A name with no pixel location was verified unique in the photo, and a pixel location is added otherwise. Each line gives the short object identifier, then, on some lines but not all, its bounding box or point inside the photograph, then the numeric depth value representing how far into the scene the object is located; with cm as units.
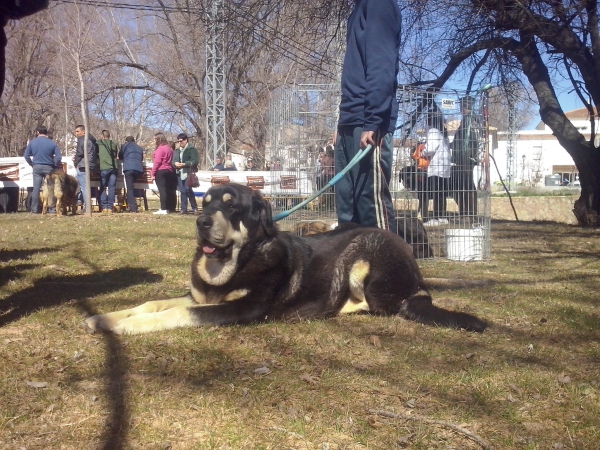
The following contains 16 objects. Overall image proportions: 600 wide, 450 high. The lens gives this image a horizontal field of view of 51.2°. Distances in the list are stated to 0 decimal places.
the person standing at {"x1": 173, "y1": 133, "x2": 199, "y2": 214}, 1648
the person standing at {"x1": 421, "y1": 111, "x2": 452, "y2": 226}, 737
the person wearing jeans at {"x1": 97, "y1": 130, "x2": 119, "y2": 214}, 1583
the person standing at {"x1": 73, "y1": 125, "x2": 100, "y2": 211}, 1556
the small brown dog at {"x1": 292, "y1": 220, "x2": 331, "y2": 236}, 776
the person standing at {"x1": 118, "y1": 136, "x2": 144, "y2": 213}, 1620
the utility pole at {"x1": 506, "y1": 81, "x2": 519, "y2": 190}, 1374
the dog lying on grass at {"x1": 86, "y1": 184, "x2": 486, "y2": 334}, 419
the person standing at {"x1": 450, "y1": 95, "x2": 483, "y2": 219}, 753
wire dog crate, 734
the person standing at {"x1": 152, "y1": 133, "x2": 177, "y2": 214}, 1614
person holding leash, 536
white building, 4953
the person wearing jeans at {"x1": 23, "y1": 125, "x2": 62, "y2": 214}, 1538
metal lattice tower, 2455
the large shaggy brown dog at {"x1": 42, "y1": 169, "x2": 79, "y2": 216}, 1513
